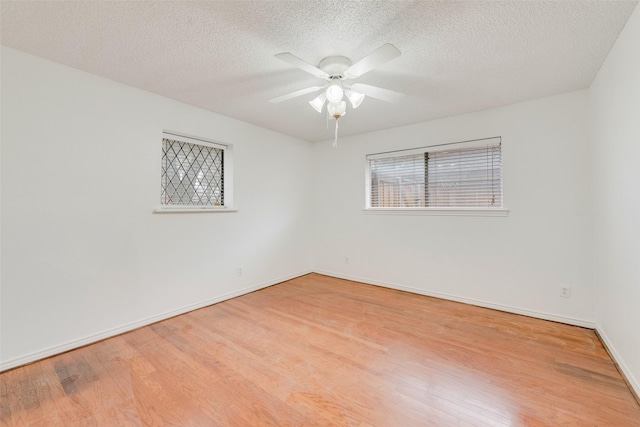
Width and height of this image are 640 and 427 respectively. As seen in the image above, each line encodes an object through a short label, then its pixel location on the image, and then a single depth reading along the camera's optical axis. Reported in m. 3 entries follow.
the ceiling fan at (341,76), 1.58
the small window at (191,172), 2.85
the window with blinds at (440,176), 3.07
